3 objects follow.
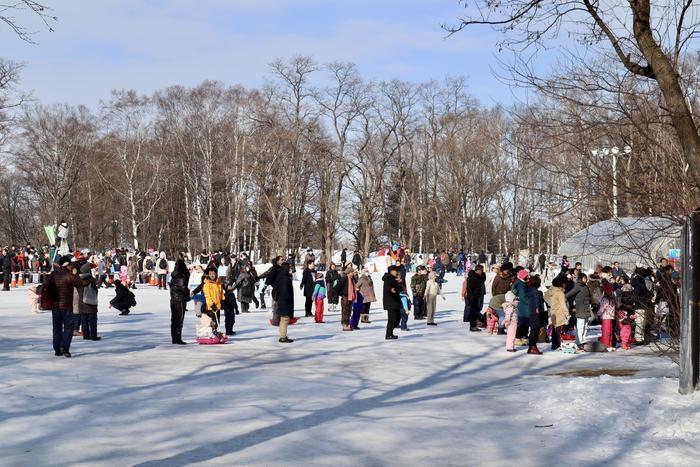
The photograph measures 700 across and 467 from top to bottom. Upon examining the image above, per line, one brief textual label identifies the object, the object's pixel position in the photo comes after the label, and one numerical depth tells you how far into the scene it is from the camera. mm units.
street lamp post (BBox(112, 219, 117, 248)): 74788
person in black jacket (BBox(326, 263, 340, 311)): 27141
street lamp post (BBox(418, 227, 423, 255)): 73188
